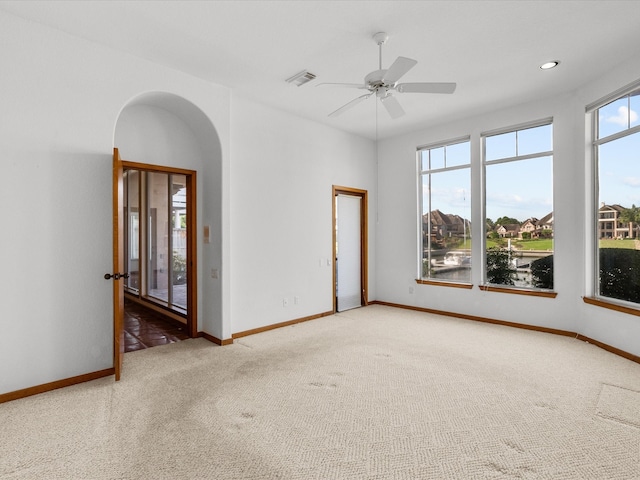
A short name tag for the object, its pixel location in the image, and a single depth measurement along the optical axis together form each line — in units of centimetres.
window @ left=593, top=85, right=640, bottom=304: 376
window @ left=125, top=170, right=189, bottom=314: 583
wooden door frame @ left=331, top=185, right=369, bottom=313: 645
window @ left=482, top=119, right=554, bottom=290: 481
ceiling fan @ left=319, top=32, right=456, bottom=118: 288
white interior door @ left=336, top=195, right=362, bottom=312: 601
